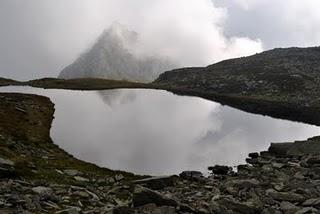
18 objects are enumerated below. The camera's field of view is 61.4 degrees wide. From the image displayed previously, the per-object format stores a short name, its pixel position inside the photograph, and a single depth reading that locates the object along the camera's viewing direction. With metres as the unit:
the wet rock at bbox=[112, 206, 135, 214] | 10.71
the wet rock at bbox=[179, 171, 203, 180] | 18.37
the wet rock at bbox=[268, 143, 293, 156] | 25.75
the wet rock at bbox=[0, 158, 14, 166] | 15.47
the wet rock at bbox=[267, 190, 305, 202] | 13.54
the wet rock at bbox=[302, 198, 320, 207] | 12.59
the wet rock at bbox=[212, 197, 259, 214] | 12.14
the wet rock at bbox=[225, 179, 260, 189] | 15.40
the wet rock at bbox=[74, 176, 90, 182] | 16.40
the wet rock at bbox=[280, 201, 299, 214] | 12.14
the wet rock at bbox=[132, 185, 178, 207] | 11.67
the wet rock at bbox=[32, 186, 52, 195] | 12.56
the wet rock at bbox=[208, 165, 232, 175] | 20.55
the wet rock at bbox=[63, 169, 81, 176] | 17.36
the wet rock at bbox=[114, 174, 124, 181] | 17.48
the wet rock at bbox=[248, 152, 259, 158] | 25.97
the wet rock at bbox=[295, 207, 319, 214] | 11.77
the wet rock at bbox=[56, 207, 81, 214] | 10.76
